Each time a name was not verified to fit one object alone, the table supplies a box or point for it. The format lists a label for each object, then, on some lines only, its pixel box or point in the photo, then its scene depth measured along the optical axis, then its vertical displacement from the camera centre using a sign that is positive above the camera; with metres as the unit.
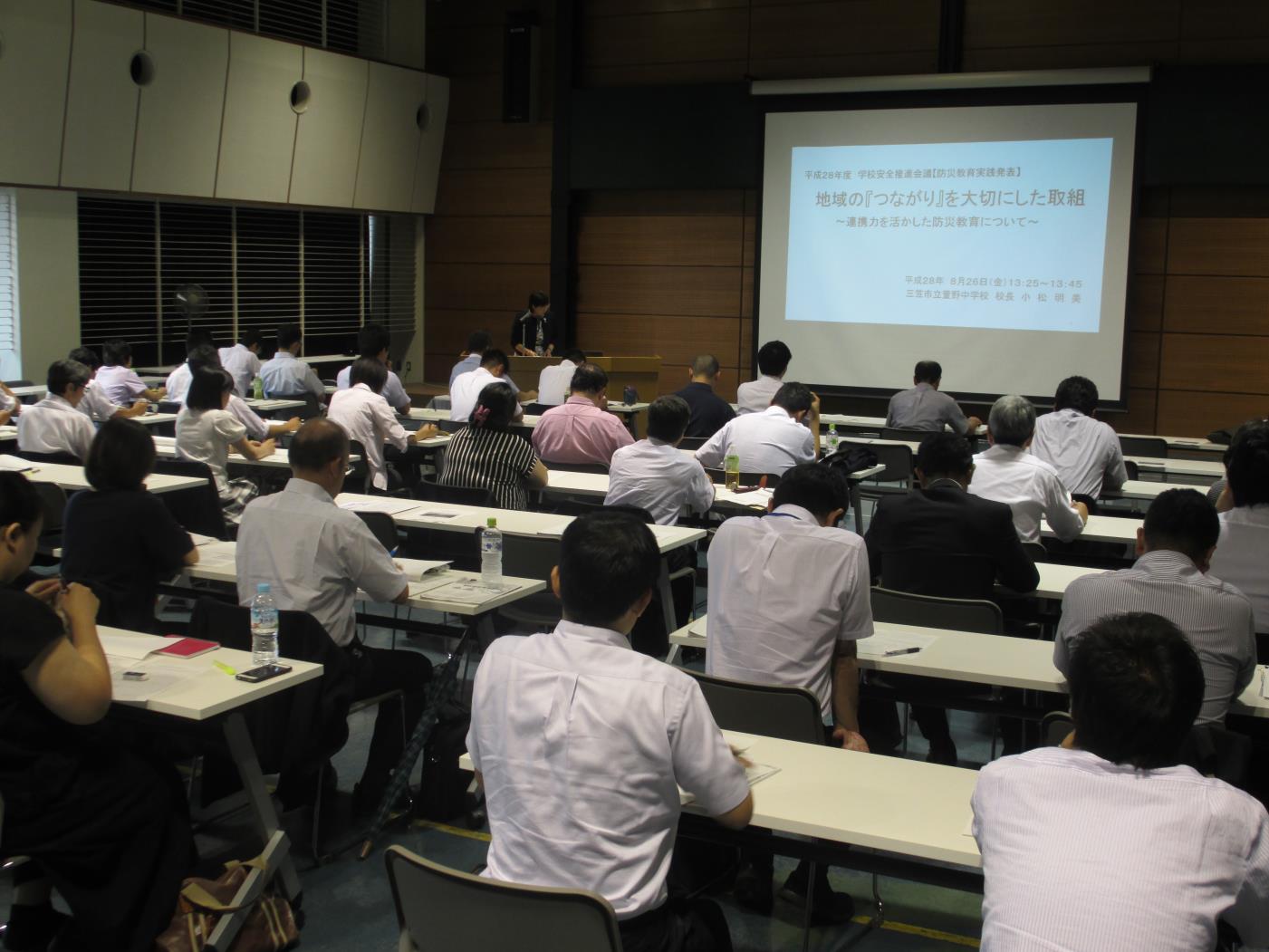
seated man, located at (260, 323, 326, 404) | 9.89 -0.40
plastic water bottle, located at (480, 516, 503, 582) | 4.31 -0.79
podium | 10.70 -0.36
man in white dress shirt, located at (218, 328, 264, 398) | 10.29 -0.35
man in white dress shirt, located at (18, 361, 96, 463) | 6.68 -0.59
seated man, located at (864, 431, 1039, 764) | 4.27 -0.70
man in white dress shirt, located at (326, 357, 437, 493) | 7.11 -0.56
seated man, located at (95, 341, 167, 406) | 9.07 -0.44
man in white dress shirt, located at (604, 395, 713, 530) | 5.51 -0.62
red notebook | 3.37 -0.89
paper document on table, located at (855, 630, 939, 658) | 3.56 -0.89
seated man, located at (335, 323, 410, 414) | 8.69 -0.22
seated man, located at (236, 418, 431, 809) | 3.69 -0.68
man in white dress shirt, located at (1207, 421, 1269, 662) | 3.96 -0.57
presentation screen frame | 10.26 +2.10
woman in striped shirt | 5.82 -0.62
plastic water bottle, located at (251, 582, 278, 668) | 3.24 -0.81
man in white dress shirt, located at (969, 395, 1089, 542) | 5.06 -0.55
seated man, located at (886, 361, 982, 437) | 8.66 -0.46
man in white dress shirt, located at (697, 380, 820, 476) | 6.46 -0.54
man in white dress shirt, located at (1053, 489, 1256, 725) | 3.04 -0.61
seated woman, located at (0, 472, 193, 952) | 2.64 -1.04
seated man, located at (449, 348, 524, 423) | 8.62 -0.39
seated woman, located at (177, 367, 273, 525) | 6.23 -0.56
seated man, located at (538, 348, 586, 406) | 9.65 -0.40
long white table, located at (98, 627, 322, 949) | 2.96 -0.94
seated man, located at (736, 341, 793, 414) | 8.22 -0.30
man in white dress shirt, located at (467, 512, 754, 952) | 2.13 -0.75
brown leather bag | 2.92 -1.44
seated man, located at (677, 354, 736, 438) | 8.02 -0.43
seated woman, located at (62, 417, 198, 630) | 3.90 -0.67
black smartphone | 3.14 -0.89
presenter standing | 12.08 +0.01
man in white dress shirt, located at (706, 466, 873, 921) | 3.31 -0.72
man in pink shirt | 6.76 -0.55
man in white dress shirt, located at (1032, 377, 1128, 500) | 6.52 -0.54
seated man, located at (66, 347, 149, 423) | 8.37 -0.60
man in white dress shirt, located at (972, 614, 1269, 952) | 1.72 -0.69
